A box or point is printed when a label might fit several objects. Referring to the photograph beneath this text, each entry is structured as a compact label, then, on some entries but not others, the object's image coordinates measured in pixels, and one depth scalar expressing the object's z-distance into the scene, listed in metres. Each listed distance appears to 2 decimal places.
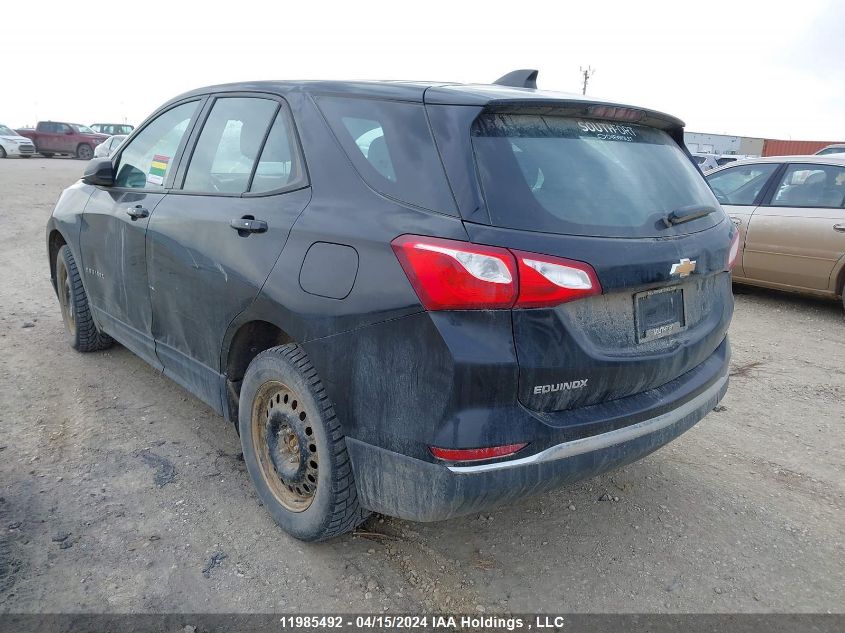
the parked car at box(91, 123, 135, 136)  34.52
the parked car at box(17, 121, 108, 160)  30.39
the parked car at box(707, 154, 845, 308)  6.30
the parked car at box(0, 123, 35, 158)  28.27
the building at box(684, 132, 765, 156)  43.66
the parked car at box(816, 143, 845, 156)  18.36
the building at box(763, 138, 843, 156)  39.08
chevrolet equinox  2.02
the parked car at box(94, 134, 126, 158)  15.99
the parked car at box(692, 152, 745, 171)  19.89
